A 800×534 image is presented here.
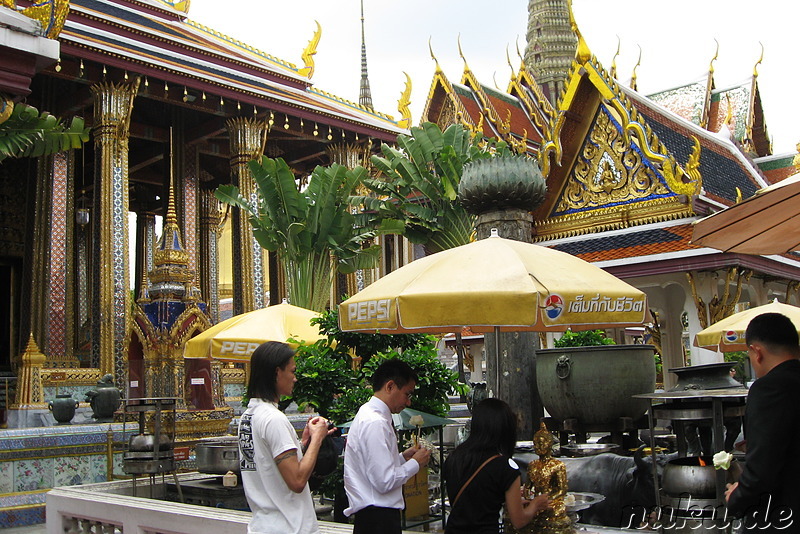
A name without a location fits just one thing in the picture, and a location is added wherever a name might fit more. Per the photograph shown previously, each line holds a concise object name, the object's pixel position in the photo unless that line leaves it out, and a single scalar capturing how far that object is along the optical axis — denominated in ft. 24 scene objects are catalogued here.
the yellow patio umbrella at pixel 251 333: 26.07
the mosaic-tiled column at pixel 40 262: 55.21
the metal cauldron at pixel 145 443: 22.81
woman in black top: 11.03
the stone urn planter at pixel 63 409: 39.40
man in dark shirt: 9.56
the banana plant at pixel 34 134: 33.68
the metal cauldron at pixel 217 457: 22.49
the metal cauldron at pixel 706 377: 15.74
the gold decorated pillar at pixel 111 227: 52.90
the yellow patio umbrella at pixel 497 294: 13.32
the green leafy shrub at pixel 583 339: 33.60
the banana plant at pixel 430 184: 52.85
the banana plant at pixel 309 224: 56.03
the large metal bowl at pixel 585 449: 19.89
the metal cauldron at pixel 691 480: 12.71
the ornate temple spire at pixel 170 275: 43.78
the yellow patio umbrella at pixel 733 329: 30.17
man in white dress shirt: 11.67
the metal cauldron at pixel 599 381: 18.33
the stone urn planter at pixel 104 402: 41.42
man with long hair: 10.66
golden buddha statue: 12.67
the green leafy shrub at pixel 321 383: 21.95
